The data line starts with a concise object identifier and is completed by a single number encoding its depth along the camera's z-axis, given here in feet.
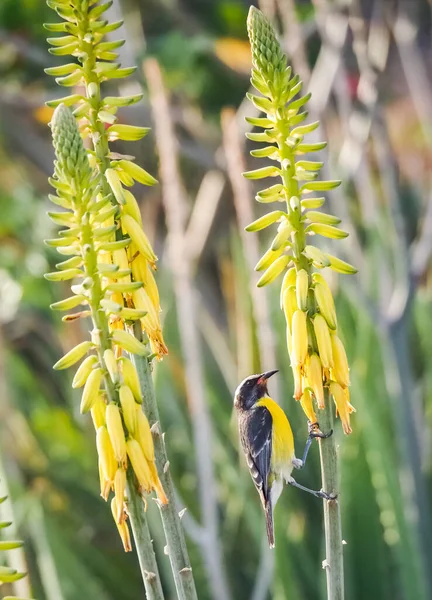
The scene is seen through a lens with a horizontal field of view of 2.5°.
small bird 17.48
